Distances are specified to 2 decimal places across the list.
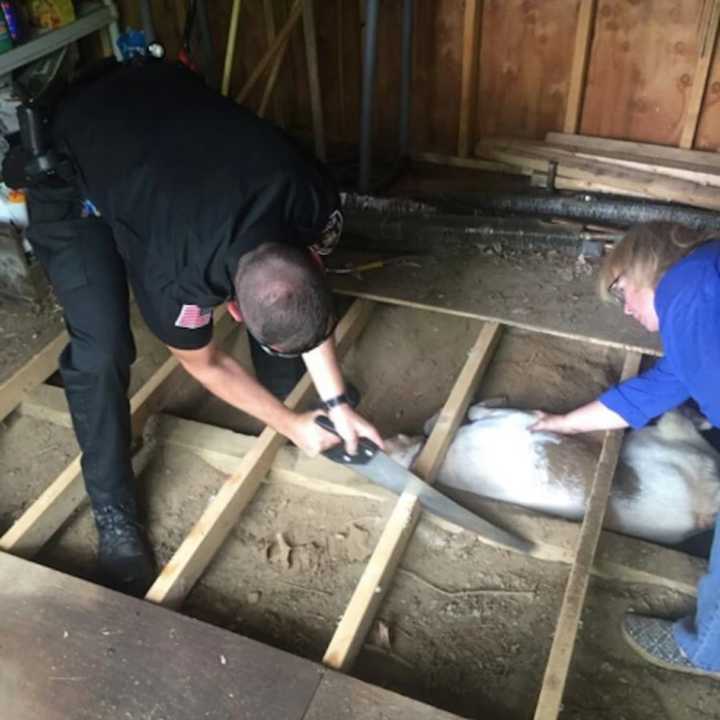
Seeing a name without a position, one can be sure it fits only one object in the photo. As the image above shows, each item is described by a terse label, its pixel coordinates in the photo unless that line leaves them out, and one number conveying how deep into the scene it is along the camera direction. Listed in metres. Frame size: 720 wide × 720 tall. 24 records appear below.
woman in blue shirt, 1.48
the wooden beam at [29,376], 2.48
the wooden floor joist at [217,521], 1.88
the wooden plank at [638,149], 3.36
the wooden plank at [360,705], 1.58
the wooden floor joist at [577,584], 1.56
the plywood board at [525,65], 3.43
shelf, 2.79
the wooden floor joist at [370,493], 1.98
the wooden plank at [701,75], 3.12
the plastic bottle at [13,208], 2.90
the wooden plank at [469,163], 3.70
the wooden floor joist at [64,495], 2.00
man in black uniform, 1.61
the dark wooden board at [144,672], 1.61
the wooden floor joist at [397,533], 1.72
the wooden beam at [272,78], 3.62
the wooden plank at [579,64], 3.31
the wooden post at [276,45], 3.50
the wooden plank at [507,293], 2.55
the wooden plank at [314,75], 3.50
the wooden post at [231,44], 3.40
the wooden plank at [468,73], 3.48
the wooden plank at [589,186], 3.36
